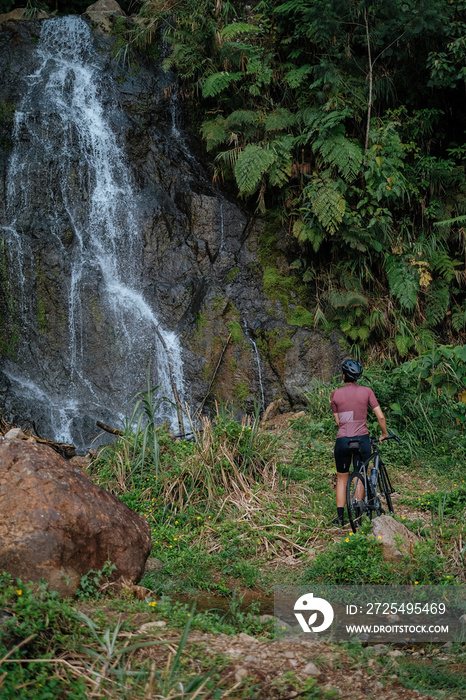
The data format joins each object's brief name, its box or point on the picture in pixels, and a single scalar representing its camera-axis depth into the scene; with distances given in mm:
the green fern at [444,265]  10781
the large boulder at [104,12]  13227
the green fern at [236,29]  10602
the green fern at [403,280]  10250
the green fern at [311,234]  10539
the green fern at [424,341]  10273
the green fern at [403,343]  10284
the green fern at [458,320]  10664
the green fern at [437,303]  10703
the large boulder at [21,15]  13203
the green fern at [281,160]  10500
